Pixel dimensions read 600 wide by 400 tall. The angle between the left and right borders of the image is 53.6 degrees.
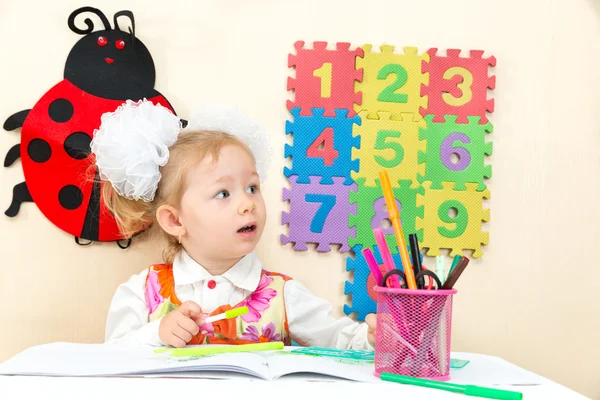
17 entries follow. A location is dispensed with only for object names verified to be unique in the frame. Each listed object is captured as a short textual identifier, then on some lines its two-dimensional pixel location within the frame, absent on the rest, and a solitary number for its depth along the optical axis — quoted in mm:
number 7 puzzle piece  1197
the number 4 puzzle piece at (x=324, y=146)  1202
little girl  1034
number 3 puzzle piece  1223
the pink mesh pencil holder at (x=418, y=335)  751
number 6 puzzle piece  1215
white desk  645
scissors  754
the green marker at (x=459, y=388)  653
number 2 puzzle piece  1220
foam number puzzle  1199
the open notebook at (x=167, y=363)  720
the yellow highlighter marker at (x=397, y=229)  778
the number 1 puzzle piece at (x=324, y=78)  1214
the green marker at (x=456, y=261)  810
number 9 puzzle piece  1204
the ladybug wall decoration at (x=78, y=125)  1174
